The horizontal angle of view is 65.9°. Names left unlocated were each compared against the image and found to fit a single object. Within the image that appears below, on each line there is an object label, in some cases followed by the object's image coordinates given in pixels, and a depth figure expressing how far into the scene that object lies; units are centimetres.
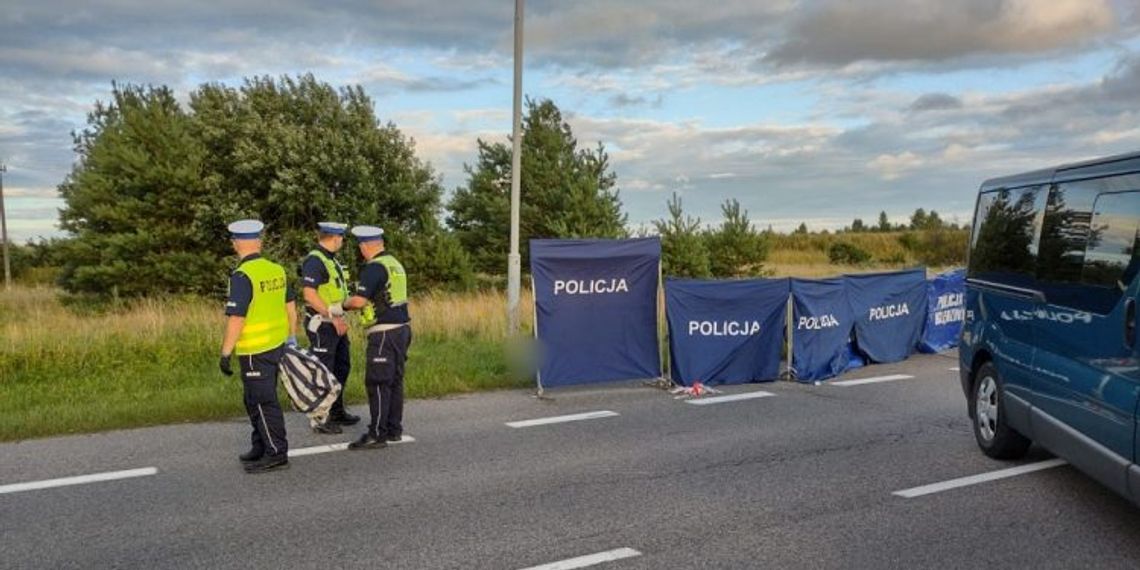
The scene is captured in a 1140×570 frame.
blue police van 482
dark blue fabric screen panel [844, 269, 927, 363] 1236
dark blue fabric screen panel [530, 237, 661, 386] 992
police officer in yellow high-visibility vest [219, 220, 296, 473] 650
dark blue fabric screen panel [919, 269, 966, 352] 1365
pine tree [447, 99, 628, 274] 2958
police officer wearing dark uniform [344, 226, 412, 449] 725
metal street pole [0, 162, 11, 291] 4754
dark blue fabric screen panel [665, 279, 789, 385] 1053
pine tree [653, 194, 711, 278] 2628
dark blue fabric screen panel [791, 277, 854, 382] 1118
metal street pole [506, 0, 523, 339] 1216
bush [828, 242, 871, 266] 5238
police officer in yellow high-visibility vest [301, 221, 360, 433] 788
